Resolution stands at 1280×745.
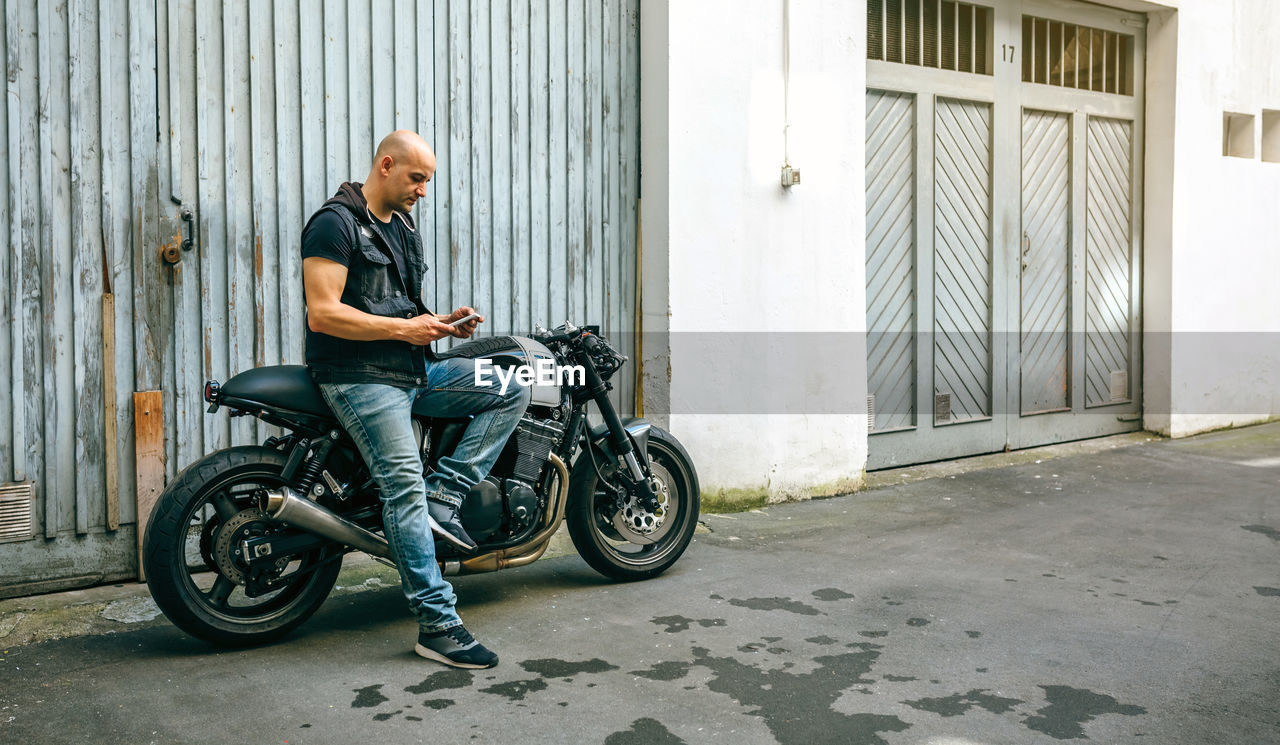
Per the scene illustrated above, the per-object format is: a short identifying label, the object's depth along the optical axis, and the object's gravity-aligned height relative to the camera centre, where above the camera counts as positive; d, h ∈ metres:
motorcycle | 3.93 -0.67
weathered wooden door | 4.98 +0.94
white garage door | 7.54 +0.82
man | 3.83 -0.03
